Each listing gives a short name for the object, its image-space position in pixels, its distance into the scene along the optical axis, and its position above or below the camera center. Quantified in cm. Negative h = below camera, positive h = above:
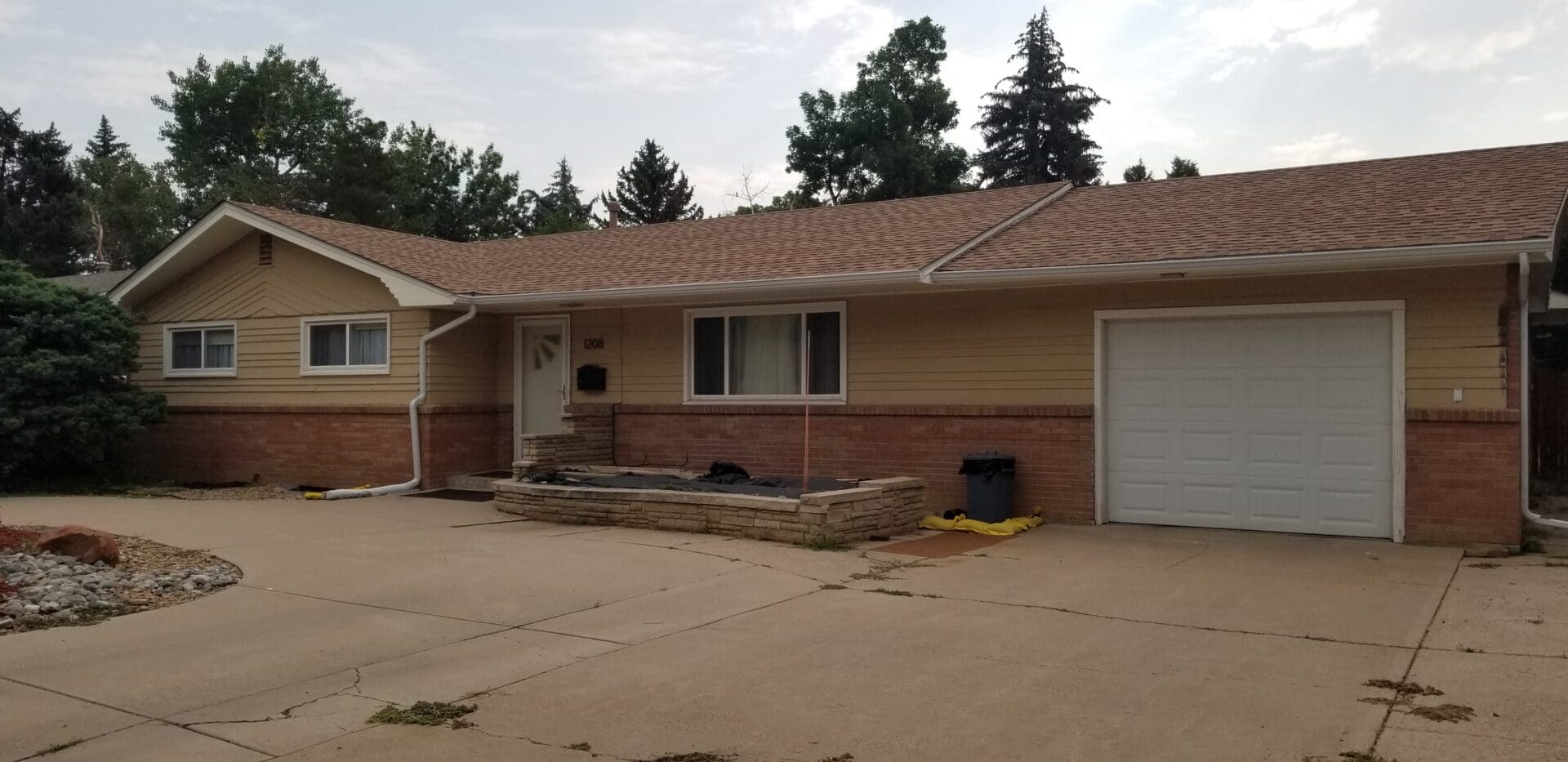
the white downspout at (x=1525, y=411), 1010 -12
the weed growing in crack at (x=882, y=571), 894 -144
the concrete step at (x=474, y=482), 1513 -121
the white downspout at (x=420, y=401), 1502 -12
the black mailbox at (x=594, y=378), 1501 +20
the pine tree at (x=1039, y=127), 4441 +1086
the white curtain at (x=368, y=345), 1584 +67
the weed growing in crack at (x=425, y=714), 526 -153
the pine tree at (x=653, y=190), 5069 +921
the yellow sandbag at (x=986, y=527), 1127 -133
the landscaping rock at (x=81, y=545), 878 -121
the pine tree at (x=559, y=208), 4794 +1028
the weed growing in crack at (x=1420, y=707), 510 -144
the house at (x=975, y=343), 1009 +59
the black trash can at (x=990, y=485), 1159 -93
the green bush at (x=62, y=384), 1485 +9
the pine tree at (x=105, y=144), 7088 +1601
